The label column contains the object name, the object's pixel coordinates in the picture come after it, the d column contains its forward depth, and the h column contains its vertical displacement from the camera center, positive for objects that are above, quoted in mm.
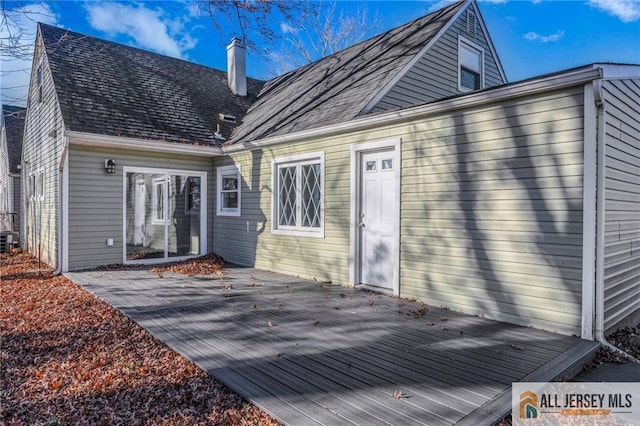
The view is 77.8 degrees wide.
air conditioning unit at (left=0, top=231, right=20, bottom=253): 11484 -1140
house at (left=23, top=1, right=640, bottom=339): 3947 +498
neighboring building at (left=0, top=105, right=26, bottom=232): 14375 +1195
